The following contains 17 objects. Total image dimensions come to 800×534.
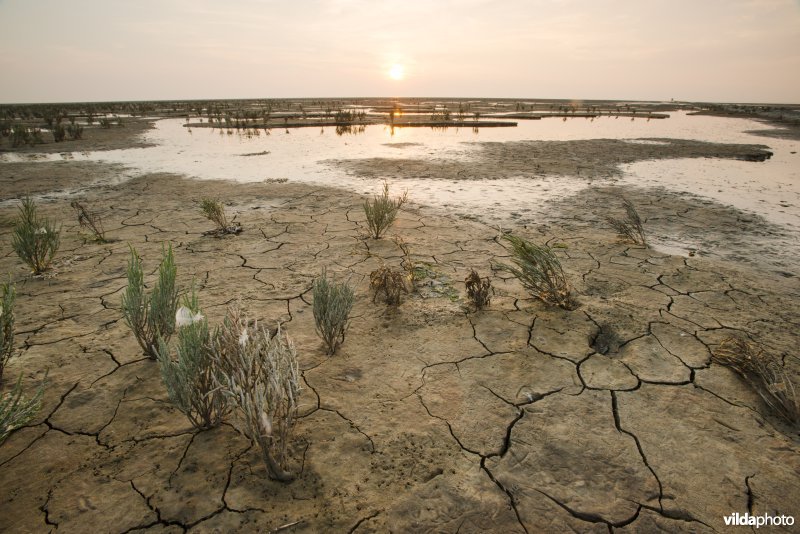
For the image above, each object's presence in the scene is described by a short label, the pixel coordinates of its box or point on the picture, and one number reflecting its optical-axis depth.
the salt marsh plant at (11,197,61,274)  3.55
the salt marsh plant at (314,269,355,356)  2.66
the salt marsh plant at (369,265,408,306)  3.25
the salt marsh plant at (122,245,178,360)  2.42
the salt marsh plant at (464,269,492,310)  3.19
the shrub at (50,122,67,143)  13.97
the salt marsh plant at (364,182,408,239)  4.77
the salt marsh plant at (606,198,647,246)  4.52
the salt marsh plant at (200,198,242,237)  4.82
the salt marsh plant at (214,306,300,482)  1.66
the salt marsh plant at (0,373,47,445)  1.71
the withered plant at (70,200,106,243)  4.59
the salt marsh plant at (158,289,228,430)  1.89
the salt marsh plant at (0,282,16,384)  2.22
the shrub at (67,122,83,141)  14.56
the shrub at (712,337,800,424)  2.06
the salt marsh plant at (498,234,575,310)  3.20
